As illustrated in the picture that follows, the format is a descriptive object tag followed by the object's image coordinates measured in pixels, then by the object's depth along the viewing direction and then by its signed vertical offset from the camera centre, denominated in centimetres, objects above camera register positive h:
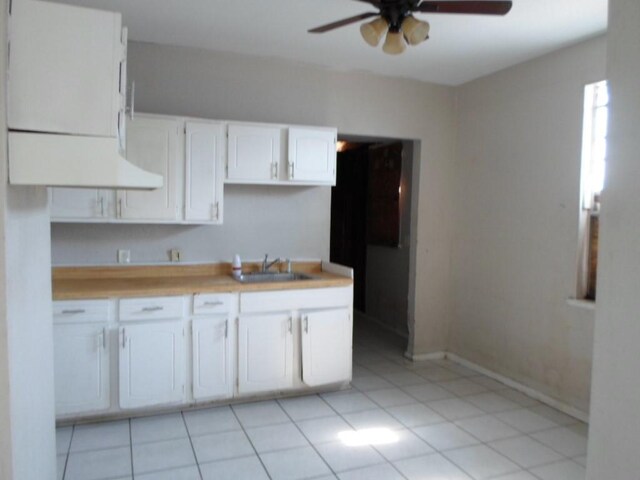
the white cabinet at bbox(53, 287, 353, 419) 301 -95
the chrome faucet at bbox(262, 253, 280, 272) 396 -45
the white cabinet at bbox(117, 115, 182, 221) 329 +31
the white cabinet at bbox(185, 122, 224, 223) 346 +26
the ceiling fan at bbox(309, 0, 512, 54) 224 +96
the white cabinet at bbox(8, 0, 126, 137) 112 +33
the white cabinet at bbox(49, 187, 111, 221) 315 +1
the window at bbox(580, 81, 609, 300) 333 +30
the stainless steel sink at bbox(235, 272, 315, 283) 385 -55
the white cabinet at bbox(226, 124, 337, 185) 359 +42
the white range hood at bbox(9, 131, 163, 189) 111 +10
